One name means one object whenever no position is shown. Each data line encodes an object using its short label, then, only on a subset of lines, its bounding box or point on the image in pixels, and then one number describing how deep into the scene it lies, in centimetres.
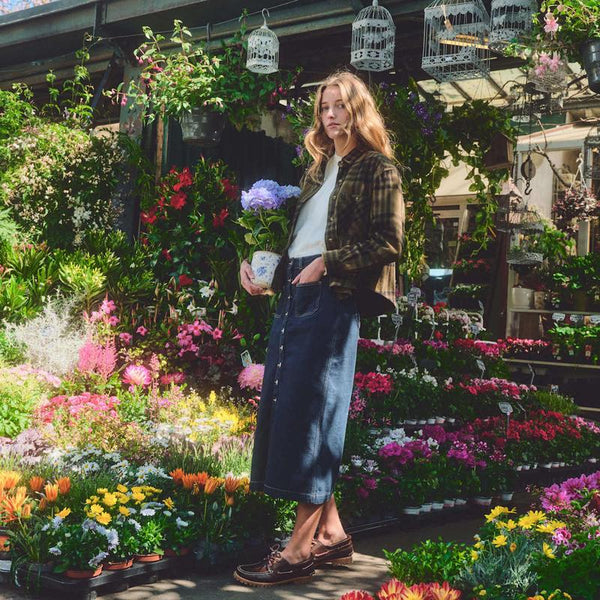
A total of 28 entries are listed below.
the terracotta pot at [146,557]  322
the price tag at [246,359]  577
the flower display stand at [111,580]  295
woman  309
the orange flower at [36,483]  349
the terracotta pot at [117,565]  310
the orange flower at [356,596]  236
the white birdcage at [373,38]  582
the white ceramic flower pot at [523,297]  1040
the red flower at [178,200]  686
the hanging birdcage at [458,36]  546
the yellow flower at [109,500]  324
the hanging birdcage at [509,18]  534
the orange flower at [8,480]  350
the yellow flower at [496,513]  298
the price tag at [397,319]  612
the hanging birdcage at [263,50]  623
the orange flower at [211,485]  364
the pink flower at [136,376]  570
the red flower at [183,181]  695
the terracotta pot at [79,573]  296
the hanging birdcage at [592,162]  795
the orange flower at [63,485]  344
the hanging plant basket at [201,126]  693
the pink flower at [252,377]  565
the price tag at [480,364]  634
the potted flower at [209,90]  680
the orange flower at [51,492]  333
